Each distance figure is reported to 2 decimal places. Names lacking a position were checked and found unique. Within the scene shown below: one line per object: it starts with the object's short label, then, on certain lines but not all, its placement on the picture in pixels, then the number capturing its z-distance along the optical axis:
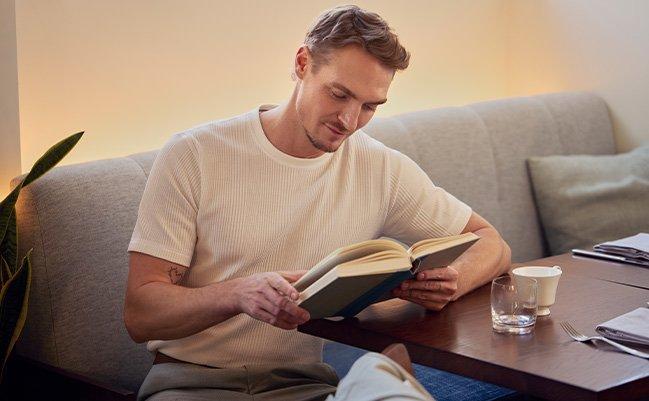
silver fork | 1.74
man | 2.02
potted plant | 2.19
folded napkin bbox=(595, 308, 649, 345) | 1.79
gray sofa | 2.35
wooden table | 1.63
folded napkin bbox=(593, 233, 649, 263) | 2.43
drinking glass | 1.90
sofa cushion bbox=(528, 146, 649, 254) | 3.50
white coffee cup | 2.01
